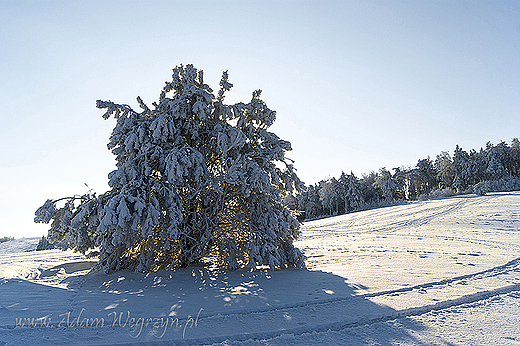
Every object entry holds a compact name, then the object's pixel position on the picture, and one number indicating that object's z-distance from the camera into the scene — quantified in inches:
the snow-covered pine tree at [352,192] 2196.1
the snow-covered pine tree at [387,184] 2106.3
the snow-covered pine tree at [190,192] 277.9
